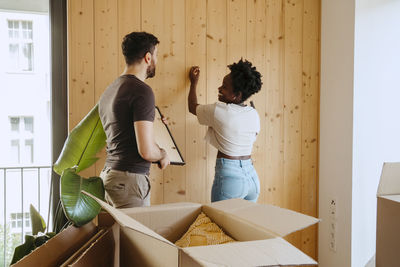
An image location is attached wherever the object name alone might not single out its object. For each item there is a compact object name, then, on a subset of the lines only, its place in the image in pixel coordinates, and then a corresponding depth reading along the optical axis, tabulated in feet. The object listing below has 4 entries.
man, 4.79
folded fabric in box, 2.95
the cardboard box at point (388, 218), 4.45
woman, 6.11
